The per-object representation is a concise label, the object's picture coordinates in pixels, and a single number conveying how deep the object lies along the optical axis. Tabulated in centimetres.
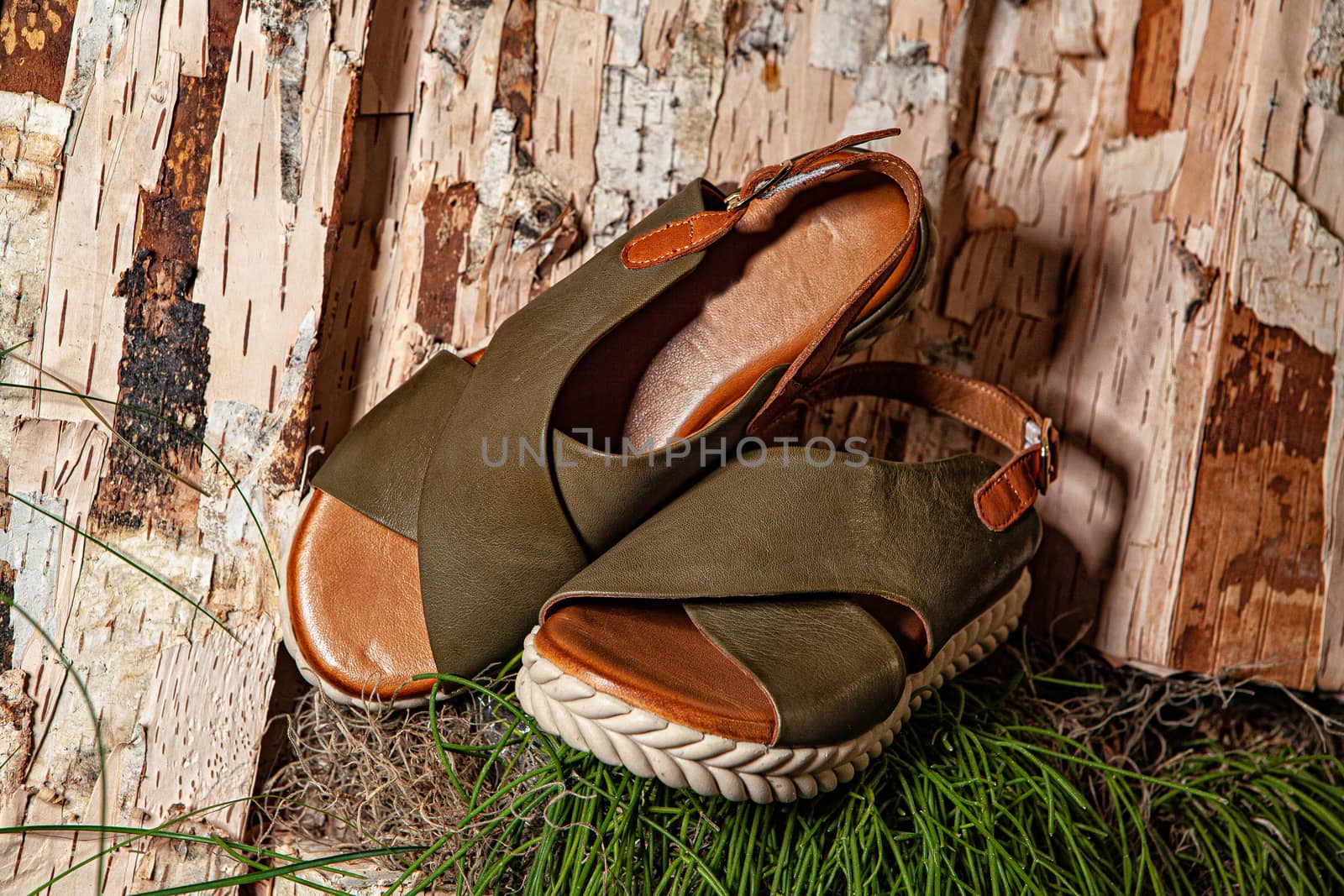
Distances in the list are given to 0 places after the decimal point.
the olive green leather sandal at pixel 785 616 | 90
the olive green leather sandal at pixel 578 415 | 95
